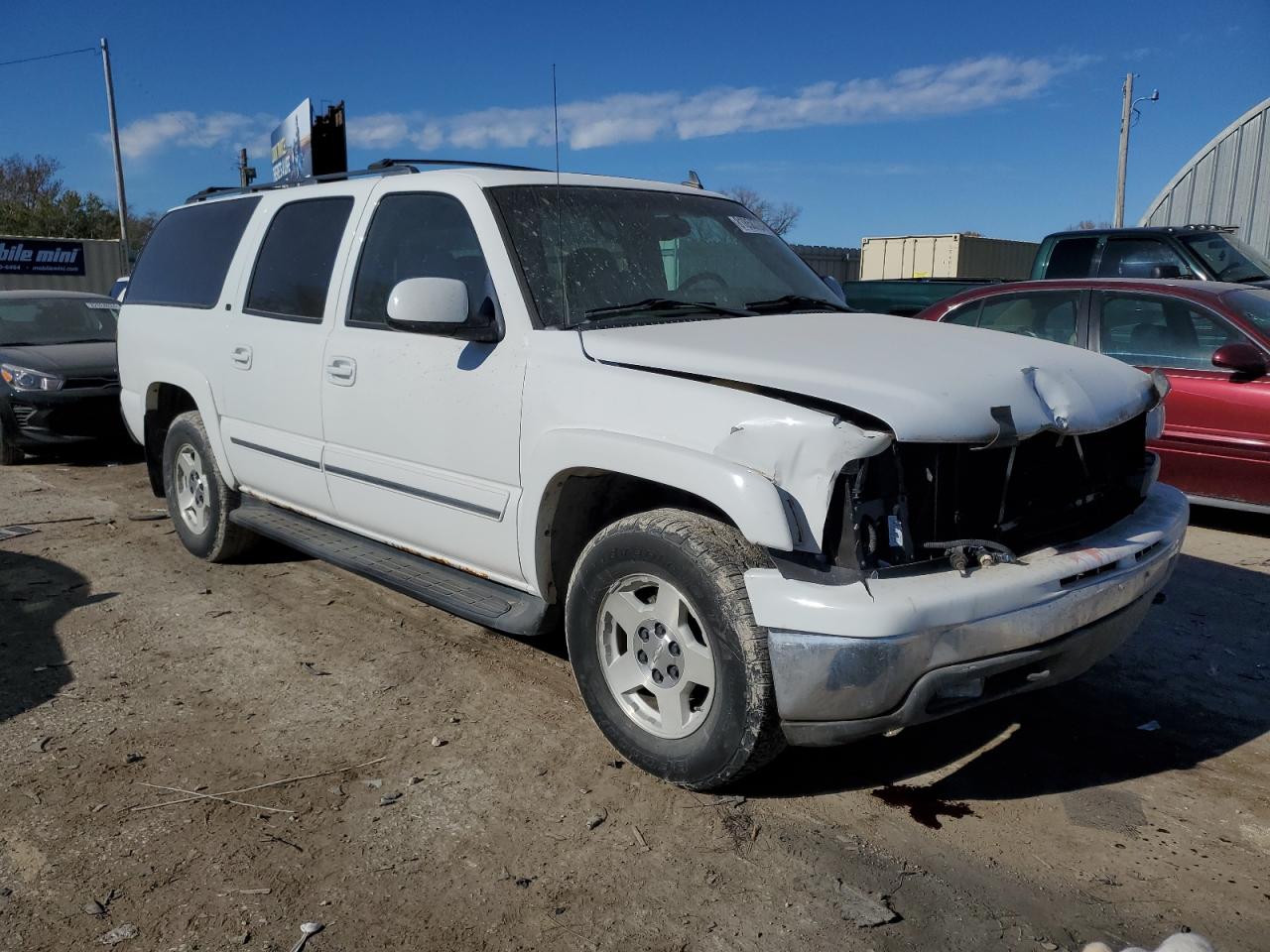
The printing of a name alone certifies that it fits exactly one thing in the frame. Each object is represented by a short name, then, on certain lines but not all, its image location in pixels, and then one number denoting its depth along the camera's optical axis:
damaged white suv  2.68
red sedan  5.99
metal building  17.91
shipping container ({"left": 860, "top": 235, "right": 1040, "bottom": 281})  23.52
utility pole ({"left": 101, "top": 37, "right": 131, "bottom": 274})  27.78
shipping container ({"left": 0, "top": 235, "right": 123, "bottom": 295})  25.50
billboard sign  17.41
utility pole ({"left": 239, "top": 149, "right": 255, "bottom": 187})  19.26
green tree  36.31
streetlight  30.42
